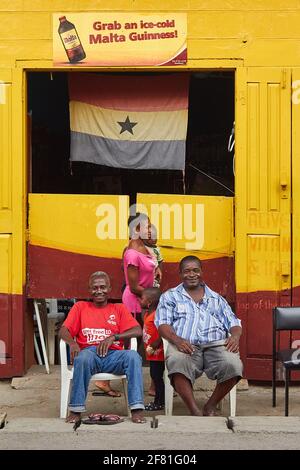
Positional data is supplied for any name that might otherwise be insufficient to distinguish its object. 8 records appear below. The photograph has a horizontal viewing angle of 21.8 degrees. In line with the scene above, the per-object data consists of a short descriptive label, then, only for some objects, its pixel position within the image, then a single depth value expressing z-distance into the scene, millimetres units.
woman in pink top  7824
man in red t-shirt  6230
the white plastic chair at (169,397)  6648
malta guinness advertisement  8031
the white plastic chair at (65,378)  6535
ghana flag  8406
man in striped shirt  6434
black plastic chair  7305
